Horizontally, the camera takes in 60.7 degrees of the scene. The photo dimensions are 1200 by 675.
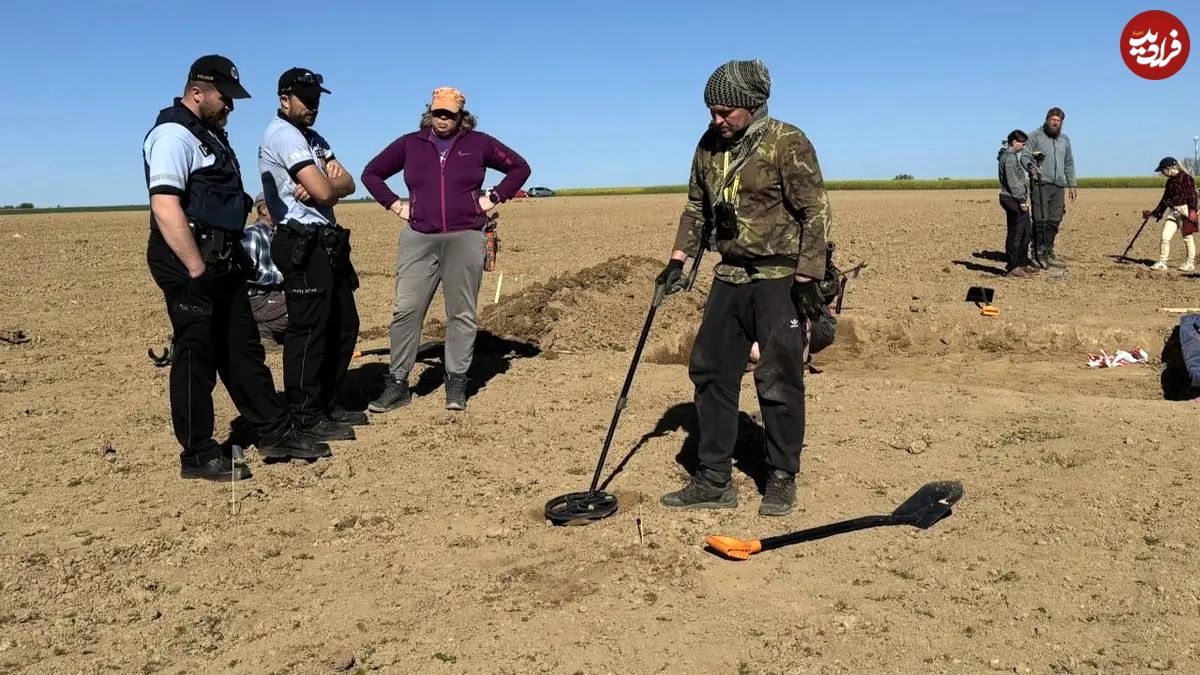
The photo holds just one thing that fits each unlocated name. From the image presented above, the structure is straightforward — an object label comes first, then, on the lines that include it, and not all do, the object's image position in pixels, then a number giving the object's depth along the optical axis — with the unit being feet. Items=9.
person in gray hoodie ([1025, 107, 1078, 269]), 45.11
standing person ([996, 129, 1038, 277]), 44.68
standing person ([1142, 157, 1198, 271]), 46.55
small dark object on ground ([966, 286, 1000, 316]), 36.53
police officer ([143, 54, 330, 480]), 17.17
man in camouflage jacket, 15.78
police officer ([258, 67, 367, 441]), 19.77
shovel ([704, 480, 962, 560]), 15.06
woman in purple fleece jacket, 22.89
